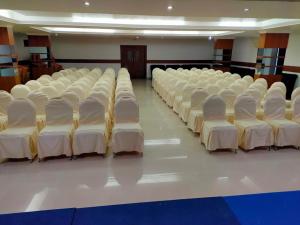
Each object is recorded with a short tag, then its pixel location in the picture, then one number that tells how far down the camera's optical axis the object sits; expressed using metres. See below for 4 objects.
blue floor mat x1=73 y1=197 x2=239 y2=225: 2.11
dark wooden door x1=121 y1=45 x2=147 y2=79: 16.86
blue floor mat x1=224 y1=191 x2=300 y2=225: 2.15
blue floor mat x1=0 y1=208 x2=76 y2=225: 2.03
